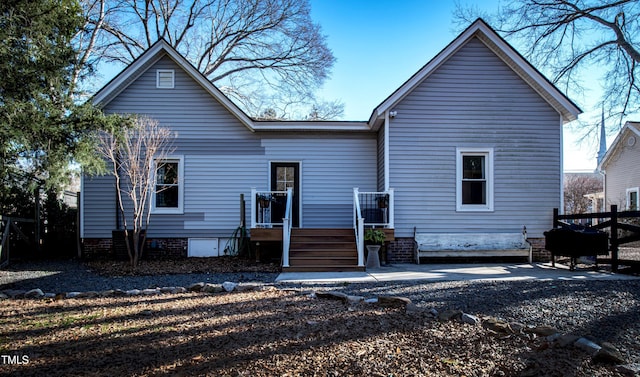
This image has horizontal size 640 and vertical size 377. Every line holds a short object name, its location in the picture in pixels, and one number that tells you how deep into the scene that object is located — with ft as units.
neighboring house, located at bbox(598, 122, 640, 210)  60.39
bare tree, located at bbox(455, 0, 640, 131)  45.44
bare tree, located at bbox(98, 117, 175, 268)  28.71
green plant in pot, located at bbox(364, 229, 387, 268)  28.60
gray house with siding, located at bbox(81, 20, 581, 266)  32.12
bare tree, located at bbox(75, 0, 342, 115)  66.59
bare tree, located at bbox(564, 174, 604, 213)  74.25
